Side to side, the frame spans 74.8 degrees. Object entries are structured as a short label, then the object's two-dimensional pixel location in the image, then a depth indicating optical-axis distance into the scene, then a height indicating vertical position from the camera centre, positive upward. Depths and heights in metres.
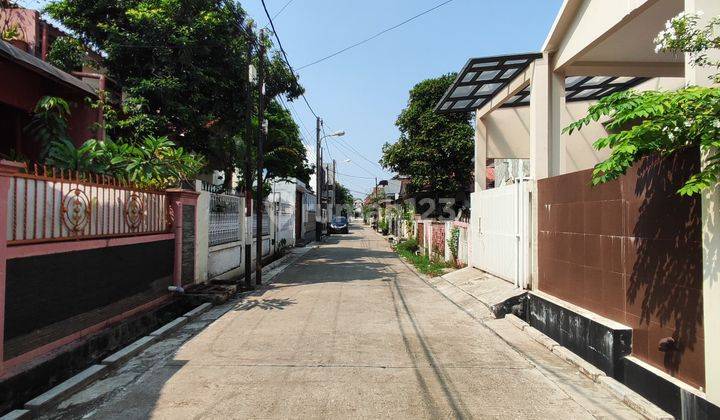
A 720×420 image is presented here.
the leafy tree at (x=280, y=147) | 24.44 +3.87
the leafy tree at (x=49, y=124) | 7.66 +1.61
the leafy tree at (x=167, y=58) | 11.13 +4.02
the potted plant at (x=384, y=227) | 42.70 -0.72
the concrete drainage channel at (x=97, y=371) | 4.05 -1.62
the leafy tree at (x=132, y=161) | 6.96 +0.94
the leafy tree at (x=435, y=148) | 20.66 +3.19
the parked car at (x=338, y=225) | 44.75 -0.56
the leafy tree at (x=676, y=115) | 3.44 +0.83
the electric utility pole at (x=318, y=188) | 31.53 +2.14
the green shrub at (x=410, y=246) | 22.20 -1.27
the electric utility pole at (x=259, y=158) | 11.91 +1.60
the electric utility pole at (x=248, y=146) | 11.22 +1.76
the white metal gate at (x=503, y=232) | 8.35 -0.25
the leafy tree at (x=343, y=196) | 82.12 +4.68
